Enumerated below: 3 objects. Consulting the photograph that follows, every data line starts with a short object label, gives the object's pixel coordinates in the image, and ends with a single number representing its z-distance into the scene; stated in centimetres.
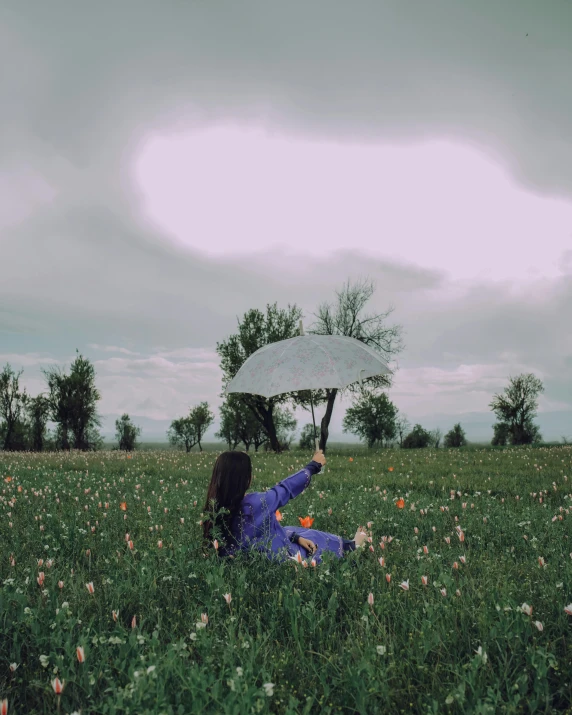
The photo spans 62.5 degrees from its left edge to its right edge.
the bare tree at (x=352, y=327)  3338
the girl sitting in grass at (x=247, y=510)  525
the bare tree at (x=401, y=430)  9269
